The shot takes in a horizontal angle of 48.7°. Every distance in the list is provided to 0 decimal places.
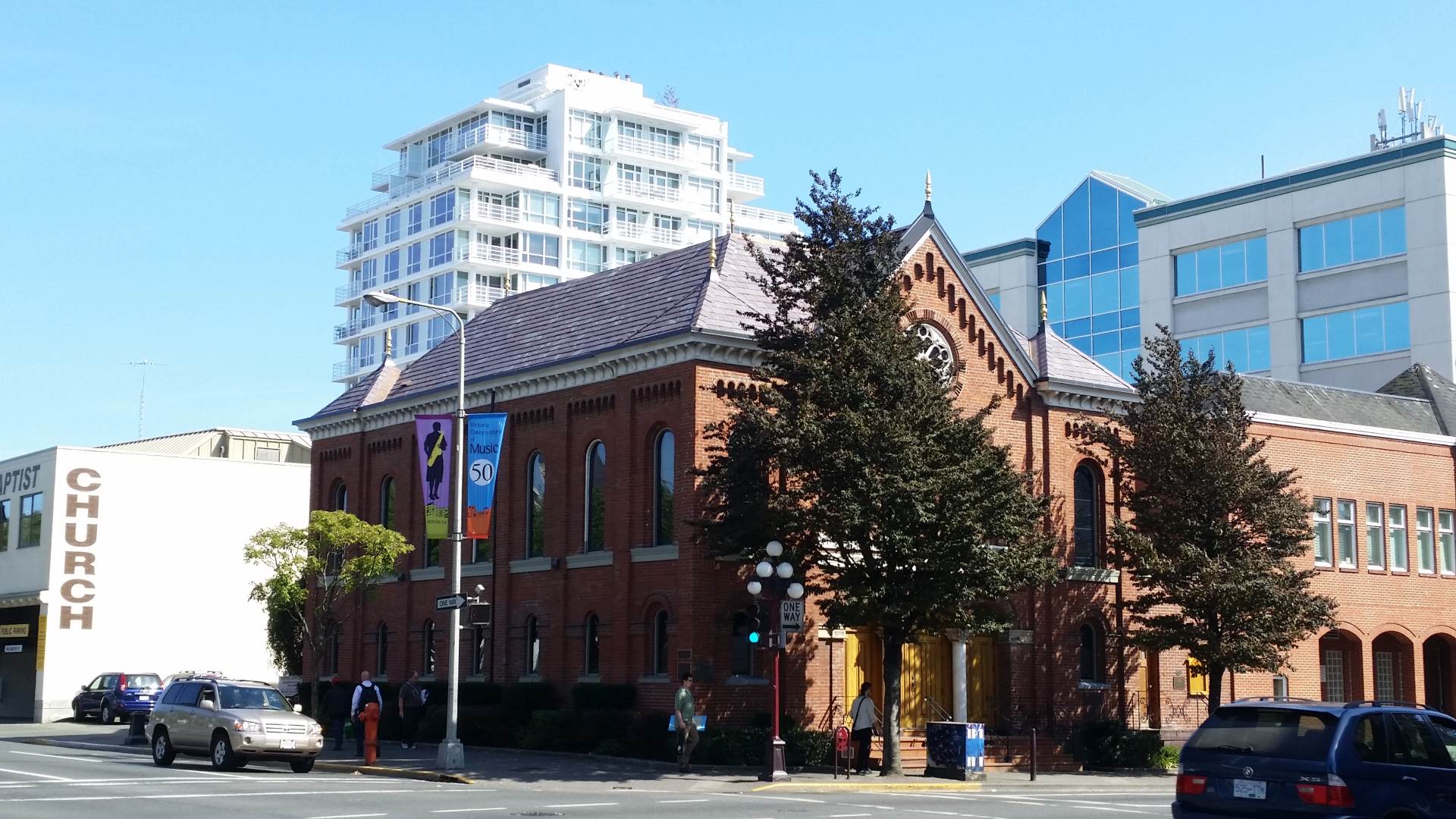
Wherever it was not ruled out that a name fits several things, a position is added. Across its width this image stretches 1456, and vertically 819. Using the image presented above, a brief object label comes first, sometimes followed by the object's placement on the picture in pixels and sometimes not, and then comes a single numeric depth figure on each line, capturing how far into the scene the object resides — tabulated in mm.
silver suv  28953
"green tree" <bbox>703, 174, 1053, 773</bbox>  29953
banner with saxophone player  33281
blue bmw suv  15992
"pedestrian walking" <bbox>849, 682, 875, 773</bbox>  31453
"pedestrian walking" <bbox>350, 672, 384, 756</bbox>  34031
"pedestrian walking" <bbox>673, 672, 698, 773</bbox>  31047
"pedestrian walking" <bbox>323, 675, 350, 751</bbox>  36438
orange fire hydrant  31839
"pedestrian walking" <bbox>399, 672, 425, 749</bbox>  37625
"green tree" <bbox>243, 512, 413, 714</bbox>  38344
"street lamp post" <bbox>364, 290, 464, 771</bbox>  30234
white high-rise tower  110062
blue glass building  82312
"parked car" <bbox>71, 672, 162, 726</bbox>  48406
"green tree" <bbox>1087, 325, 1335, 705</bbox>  36469
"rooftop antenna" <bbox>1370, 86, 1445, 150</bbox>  71938
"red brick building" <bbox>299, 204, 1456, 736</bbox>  35250
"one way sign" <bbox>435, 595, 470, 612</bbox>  31234
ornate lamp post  28891
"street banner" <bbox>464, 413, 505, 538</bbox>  34438
